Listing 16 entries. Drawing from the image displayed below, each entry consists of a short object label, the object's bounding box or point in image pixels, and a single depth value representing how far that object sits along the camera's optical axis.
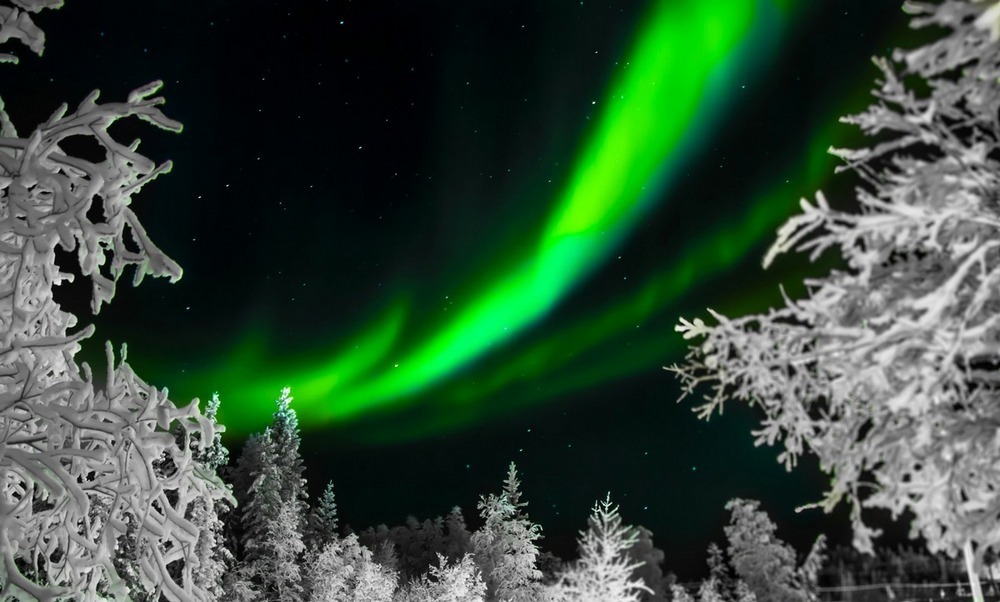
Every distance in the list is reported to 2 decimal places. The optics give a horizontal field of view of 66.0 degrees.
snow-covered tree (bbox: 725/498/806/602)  59.97
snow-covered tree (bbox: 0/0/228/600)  4.54
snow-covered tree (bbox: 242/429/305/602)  39.59
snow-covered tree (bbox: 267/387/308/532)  45.34
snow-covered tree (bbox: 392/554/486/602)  35.94
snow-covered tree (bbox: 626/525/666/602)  67.00
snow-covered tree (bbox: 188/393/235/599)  31.50
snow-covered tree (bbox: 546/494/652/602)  29.41
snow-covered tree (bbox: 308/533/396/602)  38.03
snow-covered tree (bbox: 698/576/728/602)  57.76
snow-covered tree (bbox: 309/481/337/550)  50.50
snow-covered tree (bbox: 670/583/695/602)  59.44
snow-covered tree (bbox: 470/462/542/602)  43.88
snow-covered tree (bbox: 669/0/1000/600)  3.64
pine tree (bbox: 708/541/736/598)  66.56
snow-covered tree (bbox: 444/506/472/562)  56.09
